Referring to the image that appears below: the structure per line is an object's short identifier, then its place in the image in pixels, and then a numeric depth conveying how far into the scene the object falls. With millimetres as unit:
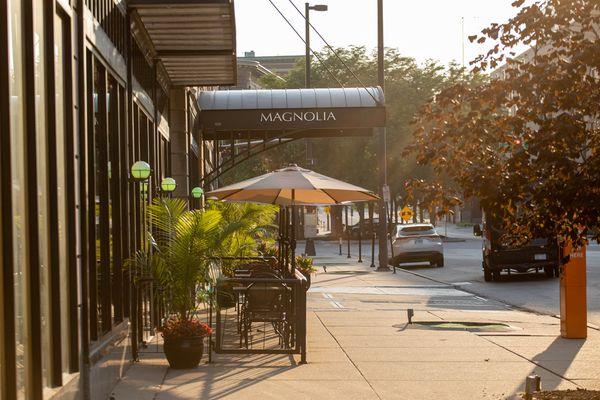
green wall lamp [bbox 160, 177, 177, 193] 14219
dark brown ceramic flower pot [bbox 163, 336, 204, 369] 10859
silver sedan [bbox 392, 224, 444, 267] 34688
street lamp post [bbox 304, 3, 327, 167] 45053
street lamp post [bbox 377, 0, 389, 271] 32688
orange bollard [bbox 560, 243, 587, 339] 13359
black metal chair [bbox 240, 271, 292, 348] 12549
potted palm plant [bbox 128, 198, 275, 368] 10906
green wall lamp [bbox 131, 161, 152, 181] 10914
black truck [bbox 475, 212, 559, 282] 26266
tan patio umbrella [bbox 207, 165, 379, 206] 12805
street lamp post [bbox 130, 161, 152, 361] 10930
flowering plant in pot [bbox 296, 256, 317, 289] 19991
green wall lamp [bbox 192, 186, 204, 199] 20781
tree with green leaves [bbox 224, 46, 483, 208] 63281
